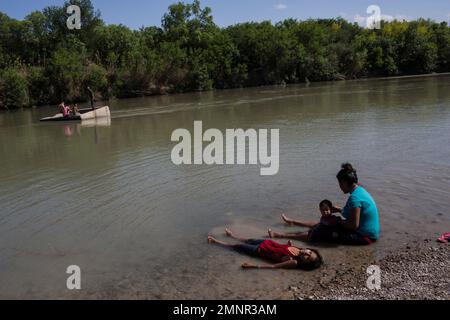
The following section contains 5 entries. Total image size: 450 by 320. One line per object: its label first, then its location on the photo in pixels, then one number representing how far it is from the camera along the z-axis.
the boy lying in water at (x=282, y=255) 6.71
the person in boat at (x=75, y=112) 29.20
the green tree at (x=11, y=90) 48.28
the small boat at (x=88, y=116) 28.57
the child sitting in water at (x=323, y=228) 7.60
